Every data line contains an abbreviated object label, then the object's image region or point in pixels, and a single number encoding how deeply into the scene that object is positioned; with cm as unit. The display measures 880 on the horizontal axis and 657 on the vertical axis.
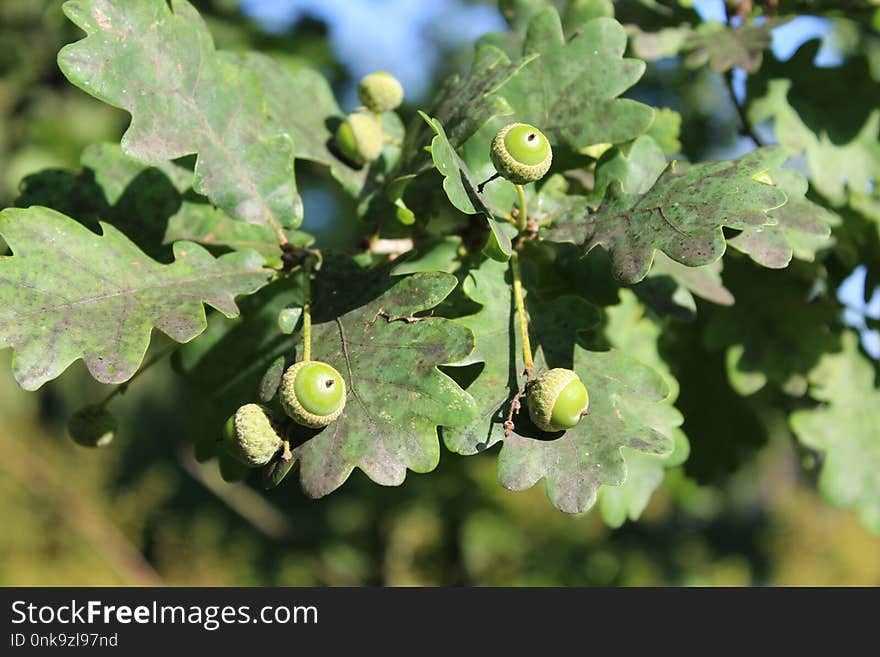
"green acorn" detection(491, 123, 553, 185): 55
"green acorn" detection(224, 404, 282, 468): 54
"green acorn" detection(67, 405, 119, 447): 61
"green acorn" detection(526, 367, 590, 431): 54
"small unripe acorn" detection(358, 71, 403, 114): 62
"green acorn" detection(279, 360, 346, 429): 54
